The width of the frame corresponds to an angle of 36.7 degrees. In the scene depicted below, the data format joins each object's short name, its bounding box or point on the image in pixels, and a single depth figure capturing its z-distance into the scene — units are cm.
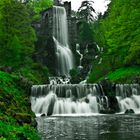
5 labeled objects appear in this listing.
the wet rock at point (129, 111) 1762
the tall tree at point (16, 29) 2791
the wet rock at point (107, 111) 1783
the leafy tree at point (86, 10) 5628
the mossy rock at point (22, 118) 909
